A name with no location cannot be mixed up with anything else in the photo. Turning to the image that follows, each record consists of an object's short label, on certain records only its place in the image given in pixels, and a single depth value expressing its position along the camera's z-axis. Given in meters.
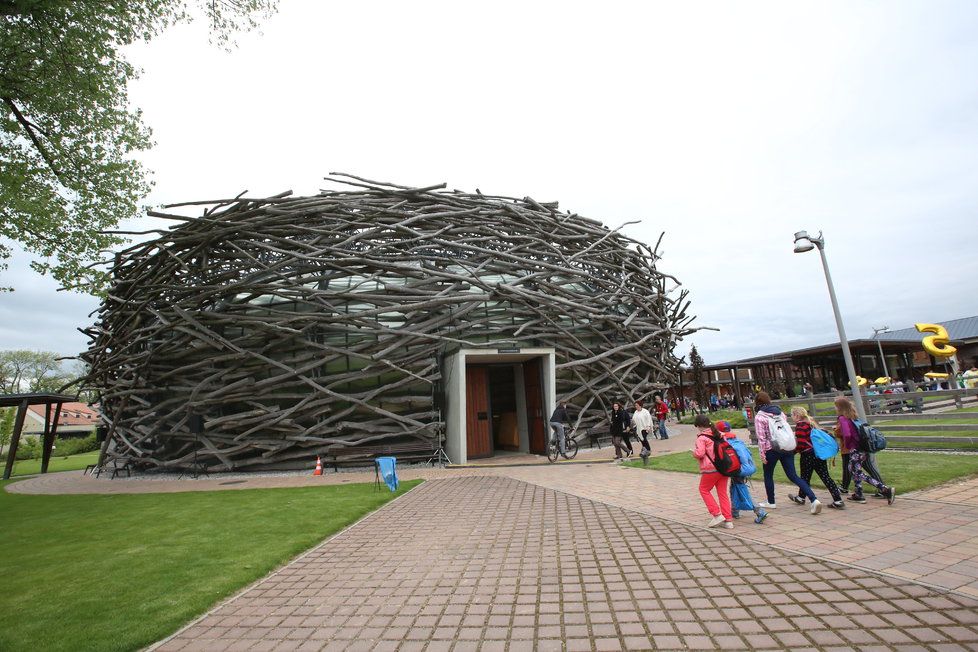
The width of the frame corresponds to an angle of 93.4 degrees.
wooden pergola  18.55
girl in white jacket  12.65
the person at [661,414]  18.34
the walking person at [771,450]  6.14
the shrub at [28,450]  30.57
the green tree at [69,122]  8.31
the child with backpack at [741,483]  5.72
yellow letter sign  24.27
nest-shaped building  13.95
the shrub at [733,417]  19.40
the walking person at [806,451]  6.21
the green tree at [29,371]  51.47
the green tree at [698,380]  28.83
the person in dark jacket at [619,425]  12.88
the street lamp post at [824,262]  7.83
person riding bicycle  13.98
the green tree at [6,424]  26.69
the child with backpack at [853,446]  6.31
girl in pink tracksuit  5.71
